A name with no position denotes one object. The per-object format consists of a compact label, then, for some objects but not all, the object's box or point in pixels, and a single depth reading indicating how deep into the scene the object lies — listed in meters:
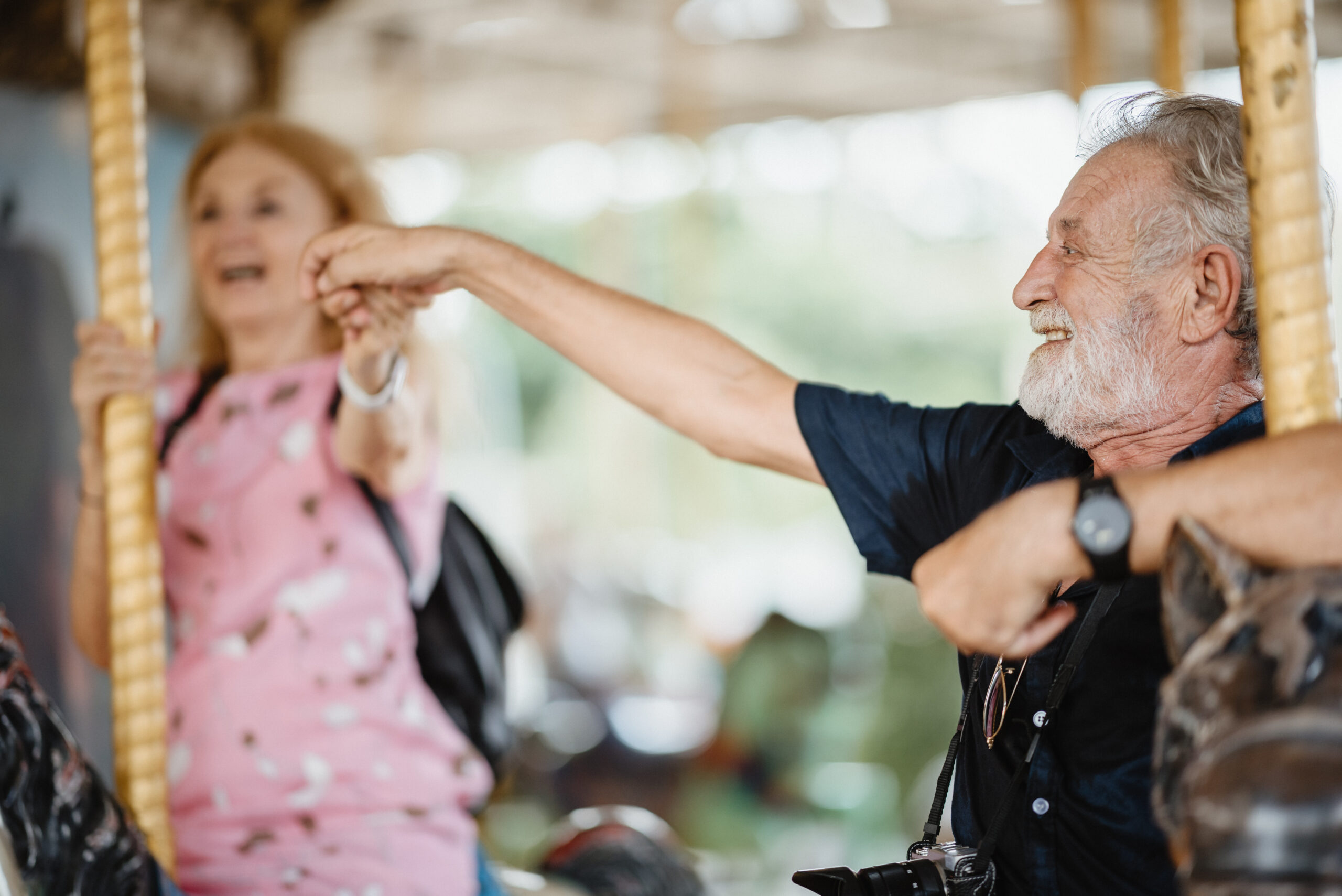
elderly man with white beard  1.36
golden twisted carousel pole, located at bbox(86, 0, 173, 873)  1.85
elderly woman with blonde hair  1.97
